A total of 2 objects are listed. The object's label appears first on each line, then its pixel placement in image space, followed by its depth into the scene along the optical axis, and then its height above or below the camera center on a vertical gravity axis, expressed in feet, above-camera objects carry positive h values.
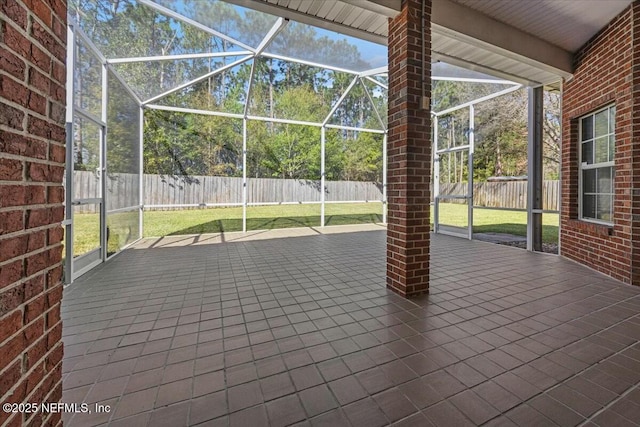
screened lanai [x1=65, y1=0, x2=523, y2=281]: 13.52 +8.01
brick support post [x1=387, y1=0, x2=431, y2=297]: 10.07 +2.31
